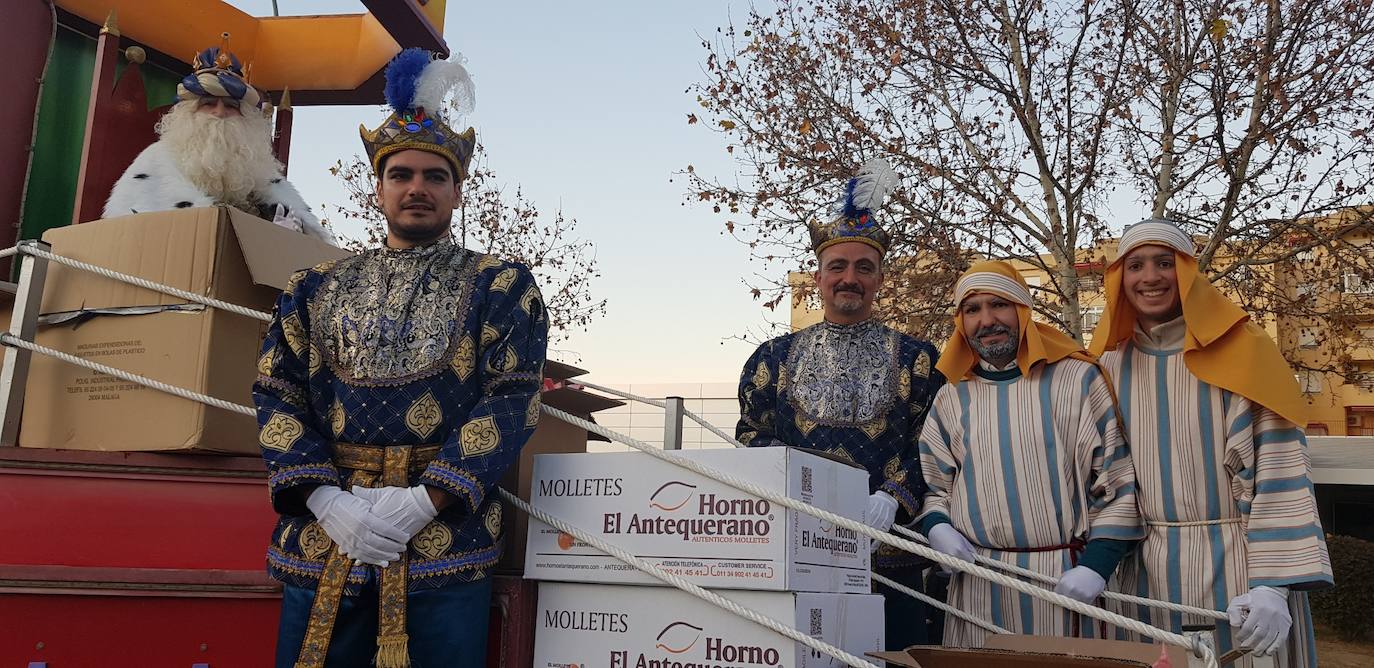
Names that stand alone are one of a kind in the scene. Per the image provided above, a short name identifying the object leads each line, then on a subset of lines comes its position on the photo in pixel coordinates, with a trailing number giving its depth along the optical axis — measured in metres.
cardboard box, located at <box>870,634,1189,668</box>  2.17
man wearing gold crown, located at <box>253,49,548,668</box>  2.68
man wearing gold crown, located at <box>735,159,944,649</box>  3.93
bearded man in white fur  4.67
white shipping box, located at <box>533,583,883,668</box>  2.47
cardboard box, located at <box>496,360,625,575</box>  3.10
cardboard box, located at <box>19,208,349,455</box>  3.64
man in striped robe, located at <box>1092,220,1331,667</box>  3.13
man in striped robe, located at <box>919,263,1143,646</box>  3.39
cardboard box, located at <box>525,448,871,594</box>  2.51
